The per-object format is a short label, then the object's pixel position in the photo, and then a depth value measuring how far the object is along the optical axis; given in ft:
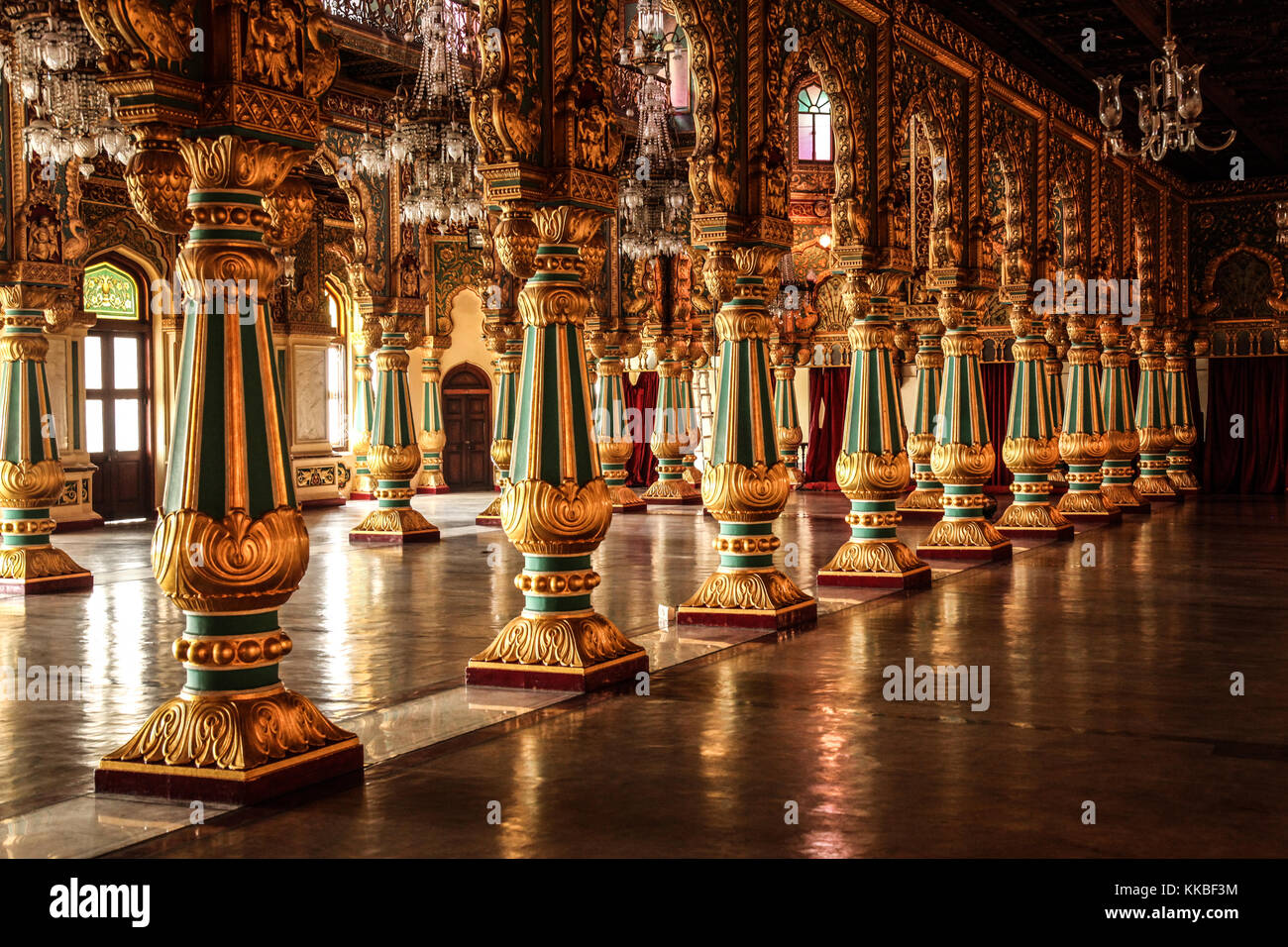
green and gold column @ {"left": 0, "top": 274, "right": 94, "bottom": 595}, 33.53
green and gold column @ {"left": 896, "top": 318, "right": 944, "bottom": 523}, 42.22
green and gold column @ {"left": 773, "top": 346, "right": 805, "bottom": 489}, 71.20
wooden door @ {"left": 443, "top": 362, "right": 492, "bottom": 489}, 81.76
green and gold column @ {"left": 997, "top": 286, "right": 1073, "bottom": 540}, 44.50
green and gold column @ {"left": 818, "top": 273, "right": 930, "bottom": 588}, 32.94
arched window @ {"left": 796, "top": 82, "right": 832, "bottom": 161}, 78.07
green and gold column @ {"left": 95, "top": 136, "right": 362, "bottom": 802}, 15.08
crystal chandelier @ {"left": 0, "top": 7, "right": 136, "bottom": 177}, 30.01
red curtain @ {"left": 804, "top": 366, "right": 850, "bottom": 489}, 81.20
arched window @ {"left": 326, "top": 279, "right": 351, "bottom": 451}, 71.77
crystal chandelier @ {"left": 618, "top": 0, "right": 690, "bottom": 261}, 51.88
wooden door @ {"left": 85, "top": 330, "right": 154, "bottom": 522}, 58.34
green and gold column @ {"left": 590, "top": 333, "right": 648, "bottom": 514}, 62.75
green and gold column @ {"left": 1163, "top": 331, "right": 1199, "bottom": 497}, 67.36
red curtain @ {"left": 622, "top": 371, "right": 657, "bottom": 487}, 85.87
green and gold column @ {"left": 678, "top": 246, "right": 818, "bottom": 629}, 27.27
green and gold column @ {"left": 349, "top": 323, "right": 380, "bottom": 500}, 69.56
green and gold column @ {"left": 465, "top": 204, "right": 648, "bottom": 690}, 21.39
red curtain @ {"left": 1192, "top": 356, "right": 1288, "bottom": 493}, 72.74
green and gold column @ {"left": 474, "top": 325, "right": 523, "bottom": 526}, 50.39
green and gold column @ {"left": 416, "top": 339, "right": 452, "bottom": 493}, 62.28
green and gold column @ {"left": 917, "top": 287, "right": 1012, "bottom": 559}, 38.78
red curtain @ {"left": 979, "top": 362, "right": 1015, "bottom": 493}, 76.07
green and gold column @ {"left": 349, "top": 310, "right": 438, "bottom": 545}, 48.08
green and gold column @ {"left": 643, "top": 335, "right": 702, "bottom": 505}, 66.80
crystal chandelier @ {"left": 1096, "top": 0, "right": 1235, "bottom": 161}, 34.06
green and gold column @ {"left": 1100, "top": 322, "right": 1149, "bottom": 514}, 55.52
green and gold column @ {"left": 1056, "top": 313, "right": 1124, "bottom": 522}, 50.96
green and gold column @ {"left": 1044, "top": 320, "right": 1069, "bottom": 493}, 47.10
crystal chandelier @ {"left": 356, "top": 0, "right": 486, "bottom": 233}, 39.55
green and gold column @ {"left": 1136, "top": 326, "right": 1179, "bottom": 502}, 63.98
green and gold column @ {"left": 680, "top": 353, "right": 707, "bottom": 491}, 68.28
